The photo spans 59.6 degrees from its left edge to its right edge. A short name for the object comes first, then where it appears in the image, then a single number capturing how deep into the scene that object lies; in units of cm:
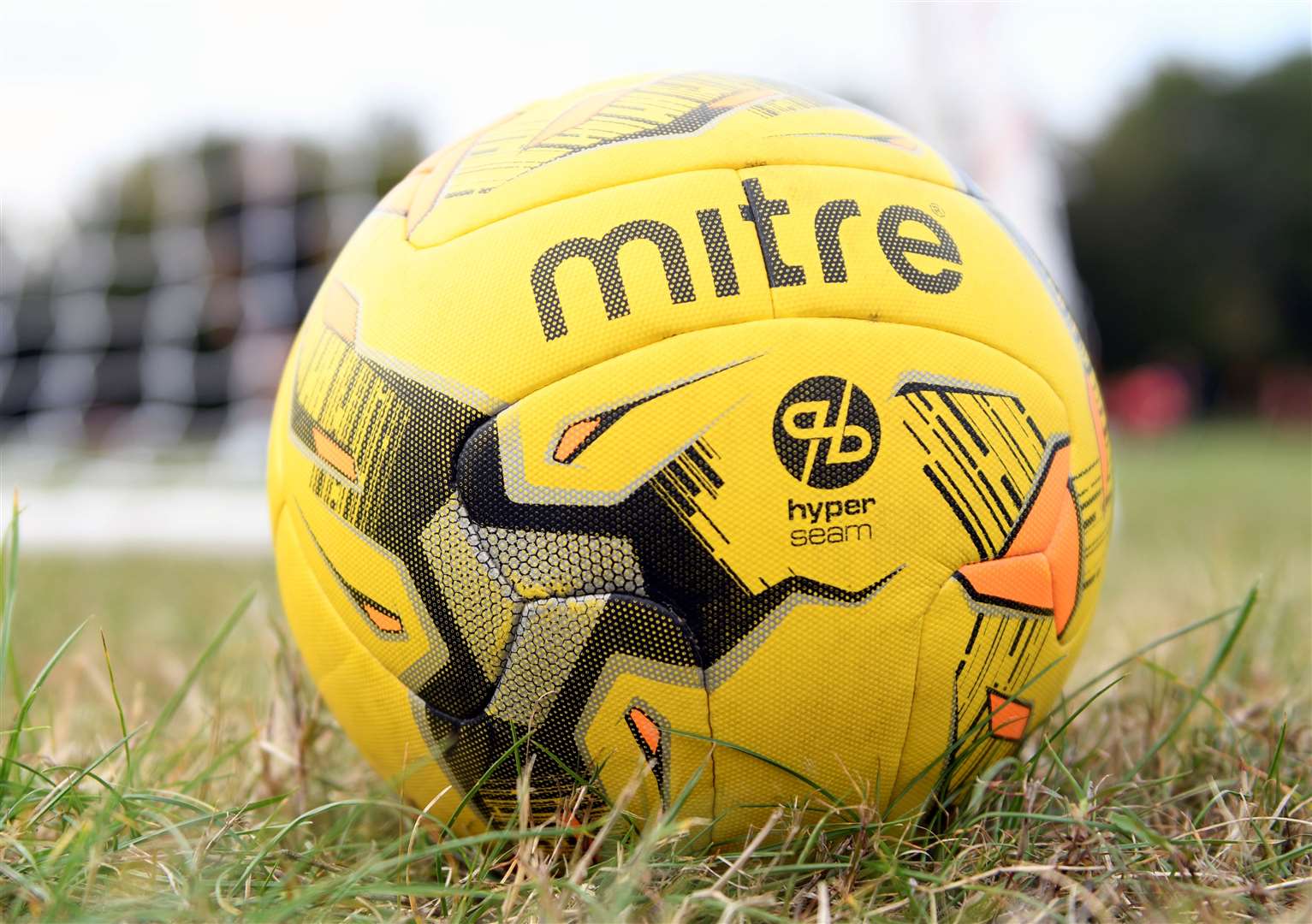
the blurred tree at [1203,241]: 2691
